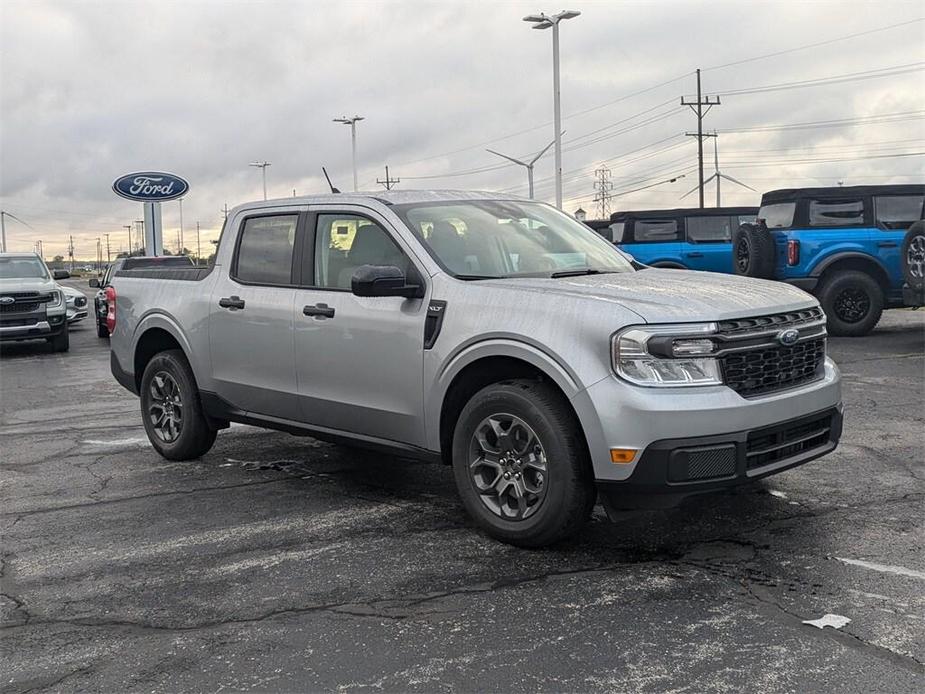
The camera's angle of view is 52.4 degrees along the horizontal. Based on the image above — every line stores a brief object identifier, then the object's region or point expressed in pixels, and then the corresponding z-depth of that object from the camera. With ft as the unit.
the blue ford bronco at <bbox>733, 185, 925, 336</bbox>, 45.65
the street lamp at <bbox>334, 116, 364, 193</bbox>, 154.51
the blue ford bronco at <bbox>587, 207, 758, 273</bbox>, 58.13
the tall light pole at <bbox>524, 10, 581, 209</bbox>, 94.53
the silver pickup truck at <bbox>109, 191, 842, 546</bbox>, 13.85
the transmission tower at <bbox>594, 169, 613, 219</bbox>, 314.14
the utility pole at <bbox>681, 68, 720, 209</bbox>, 177.58
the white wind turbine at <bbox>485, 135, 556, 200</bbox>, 124.88
